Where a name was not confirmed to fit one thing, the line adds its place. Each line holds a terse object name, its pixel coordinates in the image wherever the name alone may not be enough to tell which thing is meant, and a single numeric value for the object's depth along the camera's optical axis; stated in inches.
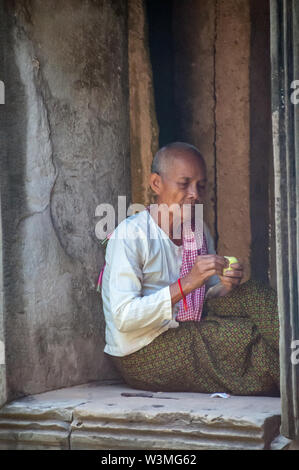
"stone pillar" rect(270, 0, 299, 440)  219.3
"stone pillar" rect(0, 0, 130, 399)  264.8
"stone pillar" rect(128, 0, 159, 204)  315.9
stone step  223.6
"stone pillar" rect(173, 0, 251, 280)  323.6
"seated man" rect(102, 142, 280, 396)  253.1
